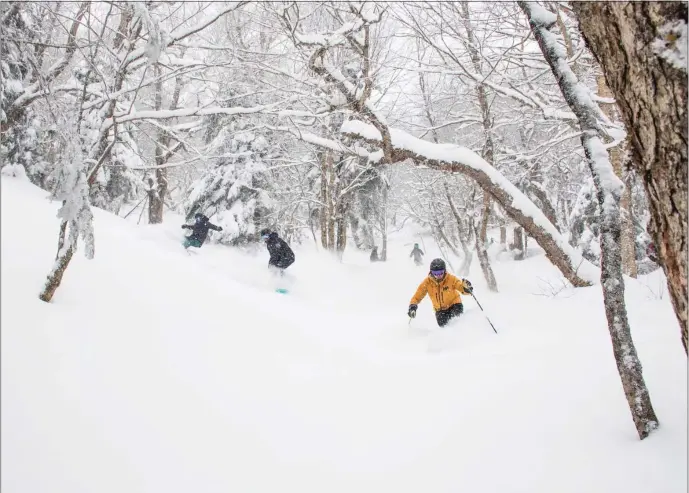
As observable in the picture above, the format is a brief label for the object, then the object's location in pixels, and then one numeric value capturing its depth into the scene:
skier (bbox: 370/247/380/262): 23.11
